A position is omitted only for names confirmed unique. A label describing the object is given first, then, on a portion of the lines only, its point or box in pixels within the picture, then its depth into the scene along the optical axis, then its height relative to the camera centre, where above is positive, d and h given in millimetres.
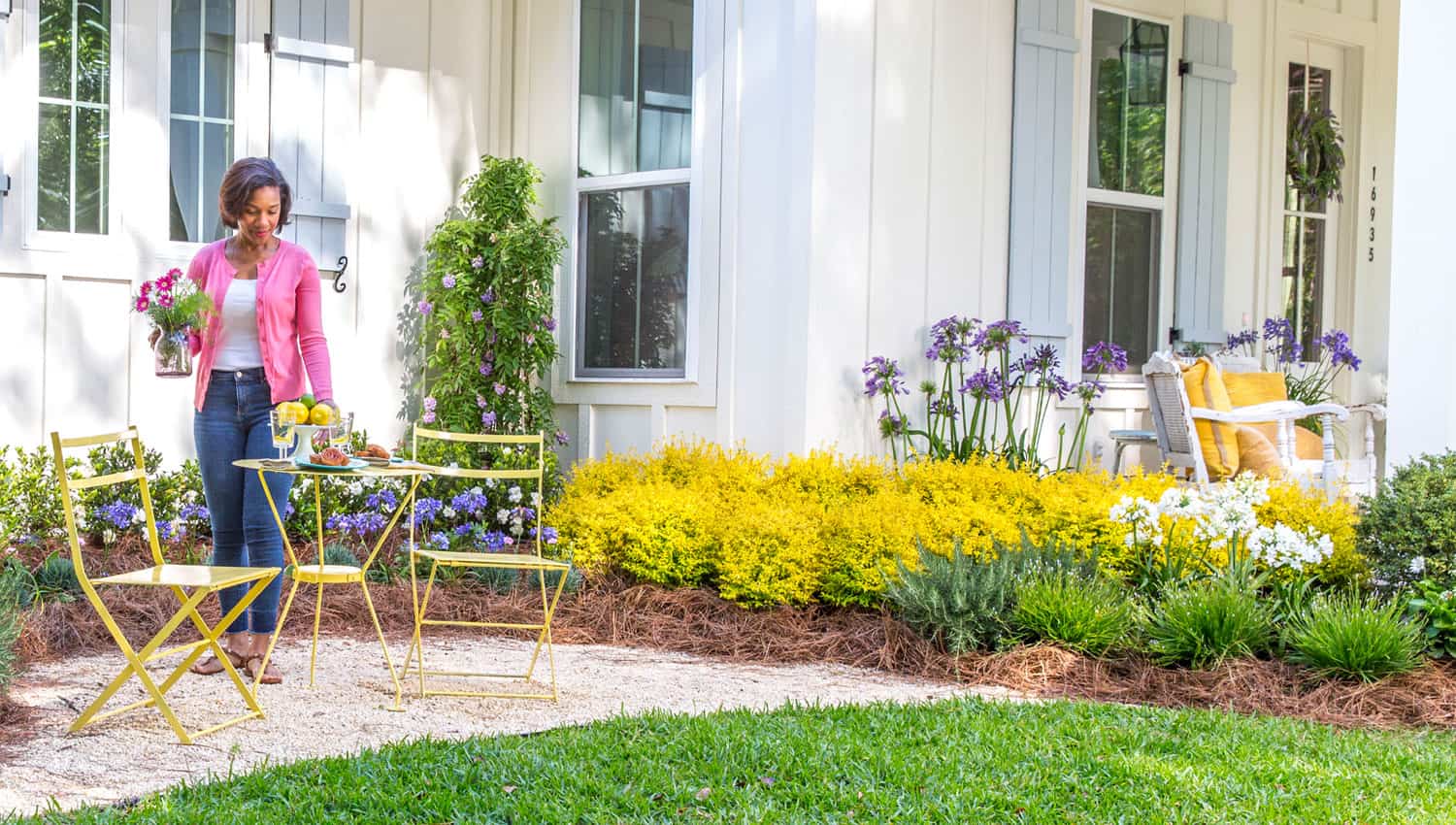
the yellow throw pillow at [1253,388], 7711 -121
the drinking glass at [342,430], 4320 -254
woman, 4531 -77
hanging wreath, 8602 +1254
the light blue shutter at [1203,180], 7996 +1029
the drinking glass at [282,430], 4211 -257
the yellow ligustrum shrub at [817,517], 5727 -657
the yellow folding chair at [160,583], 3783 -664
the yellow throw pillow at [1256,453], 6730 -408
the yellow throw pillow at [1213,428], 6703 -293
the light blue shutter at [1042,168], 7328 +989
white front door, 8719 +831
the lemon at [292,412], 4199 -197
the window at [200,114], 6824 +1091
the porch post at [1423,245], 5375 +469
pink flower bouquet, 4375 +83
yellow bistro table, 4227 -663
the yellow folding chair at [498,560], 4461 -661
